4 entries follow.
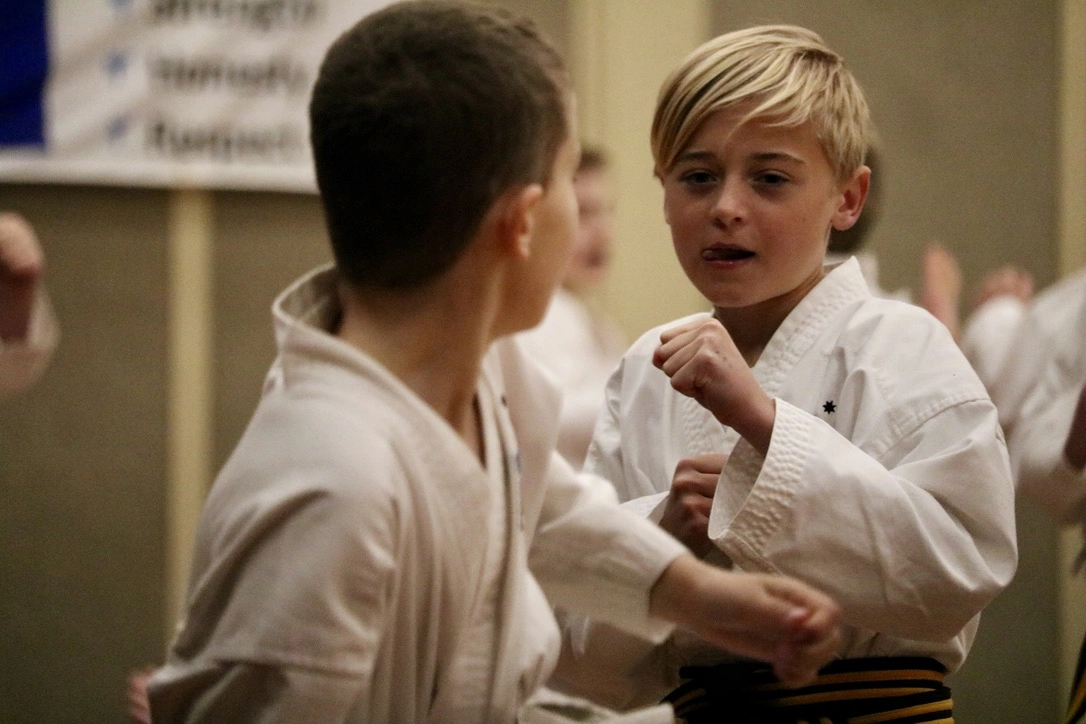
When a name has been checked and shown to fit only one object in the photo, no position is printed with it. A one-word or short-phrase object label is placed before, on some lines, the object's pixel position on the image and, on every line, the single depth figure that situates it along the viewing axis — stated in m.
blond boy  2.94
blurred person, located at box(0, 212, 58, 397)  4.74
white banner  8.24
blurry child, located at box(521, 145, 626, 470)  7.23
